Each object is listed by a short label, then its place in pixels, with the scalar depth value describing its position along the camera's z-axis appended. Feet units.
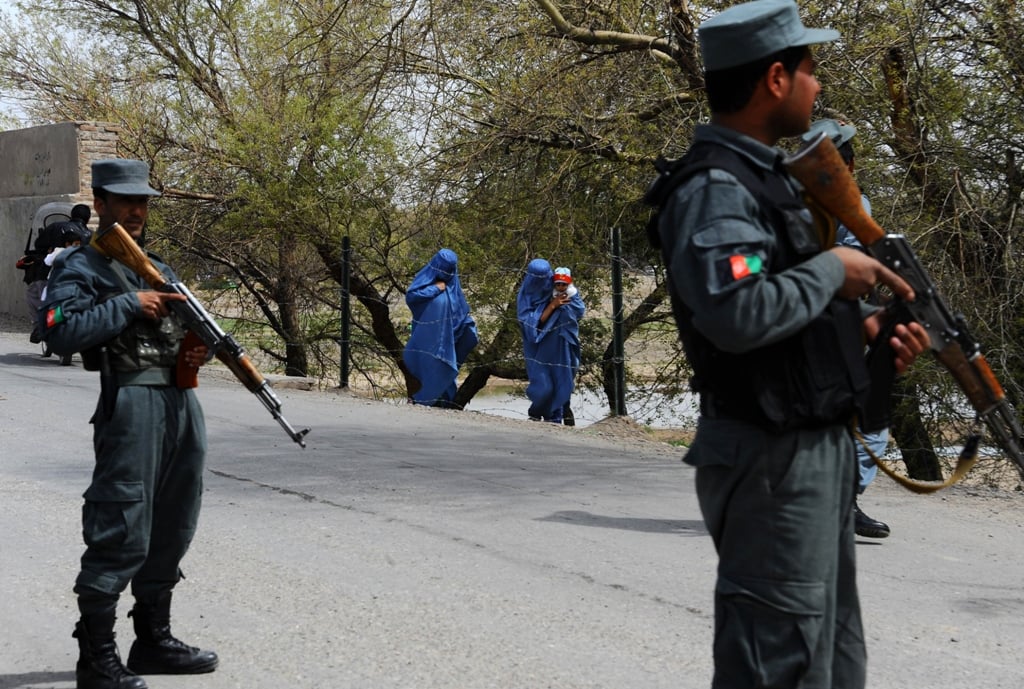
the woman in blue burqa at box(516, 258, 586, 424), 47.70
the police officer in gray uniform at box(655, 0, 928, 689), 8.42
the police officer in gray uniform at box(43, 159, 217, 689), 13.65
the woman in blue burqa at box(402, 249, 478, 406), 48.34
